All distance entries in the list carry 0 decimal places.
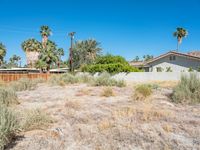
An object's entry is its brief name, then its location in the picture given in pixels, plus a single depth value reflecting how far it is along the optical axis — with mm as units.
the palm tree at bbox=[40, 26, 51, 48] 36928
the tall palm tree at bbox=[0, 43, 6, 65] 35368
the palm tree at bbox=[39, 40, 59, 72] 28581
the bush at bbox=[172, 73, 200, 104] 6896
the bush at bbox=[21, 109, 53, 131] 4163
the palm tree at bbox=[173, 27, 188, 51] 36032
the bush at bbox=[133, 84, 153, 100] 7293
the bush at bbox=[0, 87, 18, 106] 6728
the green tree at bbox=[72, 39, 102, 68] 32470
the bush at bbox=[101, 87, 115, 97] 8163
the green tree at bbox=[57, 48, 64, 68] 31395
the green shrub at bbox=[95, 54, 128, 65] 21902
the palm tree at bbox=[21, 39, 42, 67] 39841
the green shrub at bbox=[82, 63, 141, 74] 20464
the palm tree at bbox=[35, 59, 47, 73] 28115
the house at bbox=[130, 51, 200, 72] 22311
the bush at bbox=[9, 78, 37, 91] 11797
